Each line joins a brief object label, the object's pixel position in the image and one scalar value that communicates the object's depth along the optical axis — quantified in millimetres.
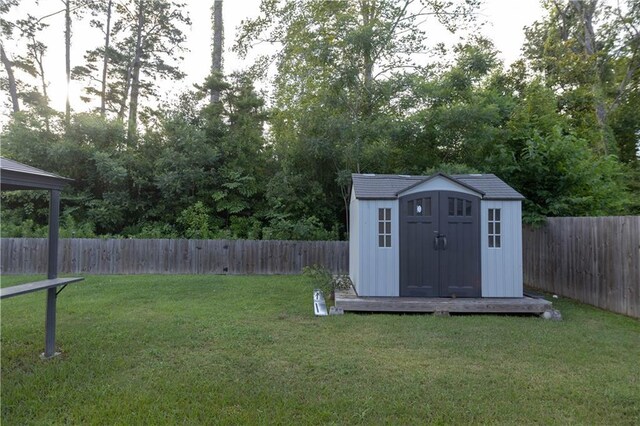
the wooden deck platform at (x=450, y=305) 6113
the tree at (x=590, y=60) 14047
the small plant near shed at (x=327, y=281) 7605
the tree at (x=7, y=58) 16125
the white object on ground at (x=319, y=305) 6151
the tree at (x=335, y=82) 11234
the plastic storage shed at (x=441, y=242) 6617
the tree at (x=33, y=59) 16562
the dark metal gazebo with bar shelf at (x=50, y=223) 3519
